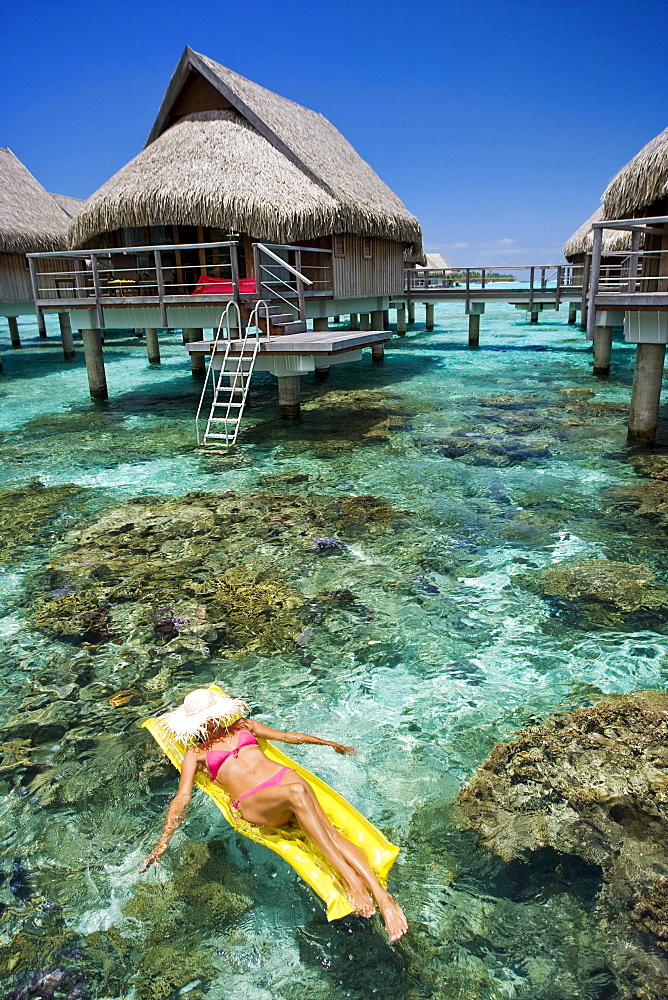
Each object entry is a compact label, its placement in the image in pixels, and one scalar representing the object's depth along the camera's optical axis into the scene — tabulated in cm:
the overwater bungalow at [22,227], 2100
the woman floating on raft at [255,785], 325
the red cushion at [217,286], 1357
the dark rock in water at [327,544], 773
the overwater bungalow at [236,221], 1334
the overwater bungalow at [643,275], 966
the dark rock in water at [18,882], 359
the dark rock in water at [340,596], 656
